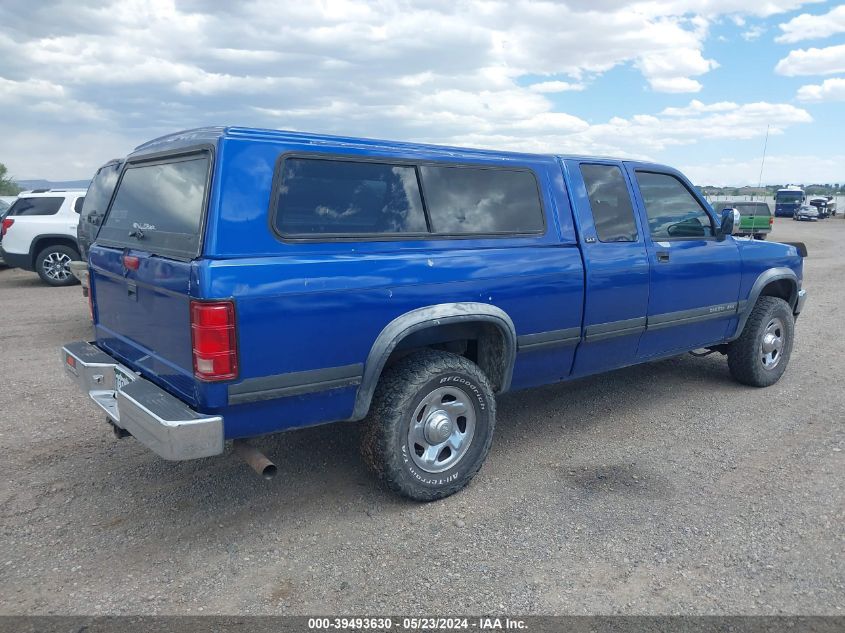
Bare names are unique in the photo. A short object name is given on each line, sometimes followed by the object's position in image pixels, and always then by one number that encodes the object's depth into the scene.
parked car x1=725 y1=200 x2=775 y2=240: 24.22
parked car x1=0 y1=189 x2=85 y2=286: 11.35
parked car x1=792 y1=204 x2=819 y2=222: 44.75
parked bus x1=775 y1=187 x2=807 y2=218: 47.84
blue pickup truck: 2.93
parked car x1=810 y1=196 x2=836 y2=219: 47.56
